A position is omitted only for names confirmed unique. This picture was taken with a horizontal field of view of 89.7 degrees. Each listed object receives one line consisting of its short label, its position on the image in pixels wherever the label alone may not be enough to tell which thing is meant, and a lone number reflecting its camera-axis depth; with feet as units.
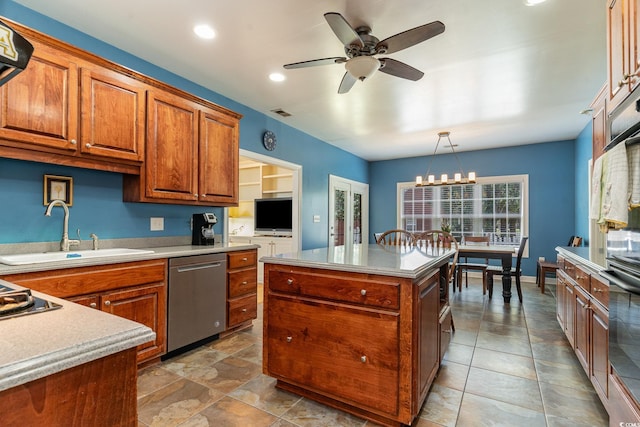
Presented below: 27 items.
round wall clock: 14.12
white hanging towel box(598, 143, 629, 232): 4.76
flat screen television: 17.11
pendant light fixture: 16.04
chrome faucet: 7.54
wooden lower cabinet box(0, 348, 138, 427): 1.93
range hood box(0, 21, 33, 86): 2.60
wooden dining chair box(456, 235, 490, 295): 15.23
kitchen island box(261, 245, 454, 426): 5.41
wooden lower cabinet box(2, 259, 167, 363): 6.20
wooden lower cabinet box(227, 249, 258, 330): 9.98
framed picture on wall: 7.58
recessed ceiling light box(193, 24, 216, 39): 7.98
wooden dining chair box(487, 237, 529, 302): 14.26
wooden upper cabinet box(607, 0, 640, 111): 4.68
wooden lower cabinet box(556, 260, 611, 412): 5.70
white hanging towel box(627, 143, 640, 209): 4.55
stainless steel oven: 4.25
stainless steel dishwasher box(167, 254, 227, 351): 8.40
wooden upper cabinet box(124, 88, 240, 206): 8.77
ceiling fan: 6.40
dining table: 13.98
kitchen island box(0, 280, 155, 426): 1.89
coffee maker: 10.59
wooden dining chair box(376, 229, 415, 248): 11.51
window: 20.17
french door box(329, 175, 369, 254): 19.44
